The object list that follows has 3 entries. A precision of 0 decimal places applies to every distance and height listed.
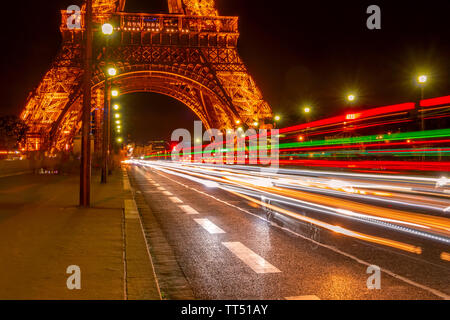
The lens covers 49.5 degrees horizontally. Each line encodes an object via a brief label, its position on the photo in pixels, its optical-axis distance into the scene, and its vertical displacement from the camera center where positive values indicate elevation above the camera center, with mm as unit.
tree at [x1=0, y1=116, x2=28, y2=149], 54794 +2871
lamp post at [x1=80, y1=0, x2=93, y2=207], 12219 +902
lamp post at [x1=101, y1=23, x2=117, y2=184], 23047 +1515
